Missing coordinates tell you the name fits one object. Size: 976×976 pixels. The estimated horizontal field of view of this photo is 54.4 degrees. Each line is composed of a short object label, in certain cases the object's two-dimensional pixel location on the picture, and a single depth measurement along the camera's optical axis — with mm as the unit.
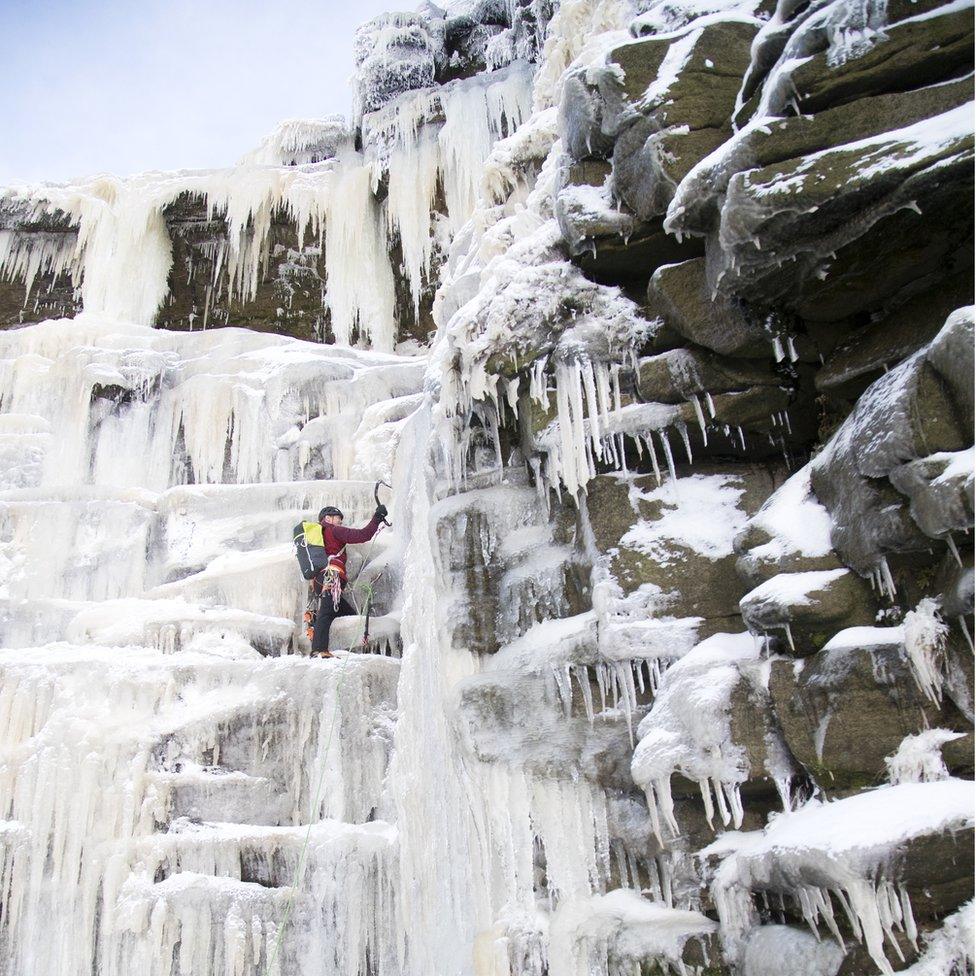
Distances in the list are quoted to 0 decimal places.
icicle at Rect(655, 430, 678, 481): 5539
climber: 8125
